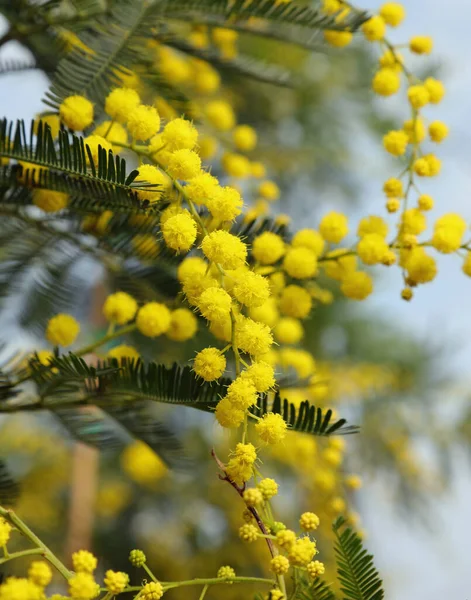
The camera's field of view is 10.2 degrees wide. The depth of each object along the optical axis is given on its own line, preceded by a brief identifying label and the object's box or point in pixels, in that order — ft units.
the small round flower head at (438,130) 2.18
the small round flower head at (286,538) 1.89
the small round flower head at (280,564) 1.89
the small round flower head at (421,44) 2.20
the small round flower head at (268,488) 1.91
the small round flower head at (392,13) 2.21
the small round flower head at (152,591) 1.90
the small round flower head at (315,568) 1.90
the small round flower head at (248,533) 1.90
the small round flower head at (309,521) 1.91
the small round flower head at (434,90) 2.17
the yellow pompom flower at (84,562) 1.88
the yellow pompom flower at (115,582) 1.90
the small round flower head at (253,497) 1.90
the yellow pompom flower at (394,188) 2.14
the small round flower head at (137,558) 1.94
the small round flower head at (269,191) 2.45
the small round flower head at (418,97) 2.16
